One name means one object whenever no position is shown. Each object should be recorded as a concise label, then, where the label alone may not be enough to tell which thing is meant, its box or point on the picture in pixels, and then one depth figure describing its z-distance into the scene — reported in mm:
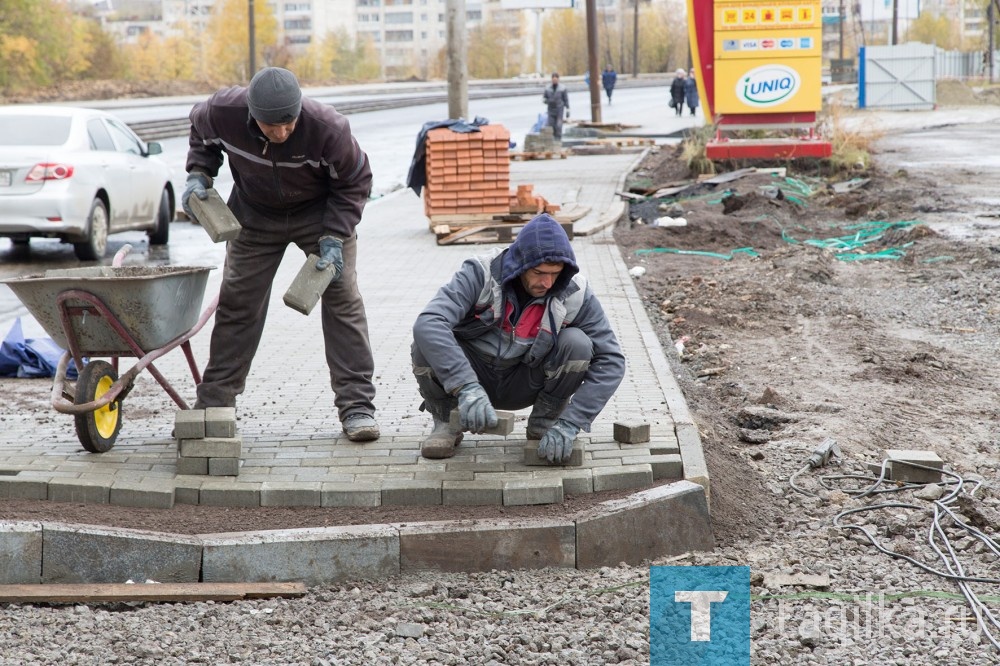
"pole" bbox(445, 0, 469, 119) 19938
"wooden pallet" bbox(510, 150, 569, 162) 25484
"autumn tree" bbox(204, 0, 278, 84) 85000
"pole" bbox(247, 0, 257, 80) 52712
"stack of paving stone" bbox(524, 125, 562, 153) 26750
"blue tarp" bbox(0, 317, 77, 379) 7410
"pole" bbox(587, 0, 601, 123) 31422
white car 12125
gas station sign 19969
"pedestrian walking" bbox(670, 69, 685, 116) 40716
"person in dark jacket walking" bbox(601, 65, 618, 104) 53406
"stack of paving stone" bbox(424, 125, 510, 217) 14070
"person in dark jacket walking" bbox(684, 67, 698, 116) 41156
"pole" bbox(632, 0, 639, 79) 84688
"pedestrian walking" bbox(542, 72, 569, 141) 30922
